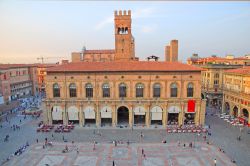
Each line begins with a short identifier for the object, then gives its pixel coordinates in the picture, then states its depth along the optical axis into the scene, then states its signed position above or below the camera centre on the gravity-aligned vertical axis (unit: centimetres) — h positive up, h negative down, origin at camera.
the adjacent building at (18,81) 7394 -534
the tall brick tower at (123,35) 6869 +1001
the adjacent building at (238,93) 5523 -694
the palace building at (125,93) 5125 -596
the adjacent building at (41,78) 11290 -519
